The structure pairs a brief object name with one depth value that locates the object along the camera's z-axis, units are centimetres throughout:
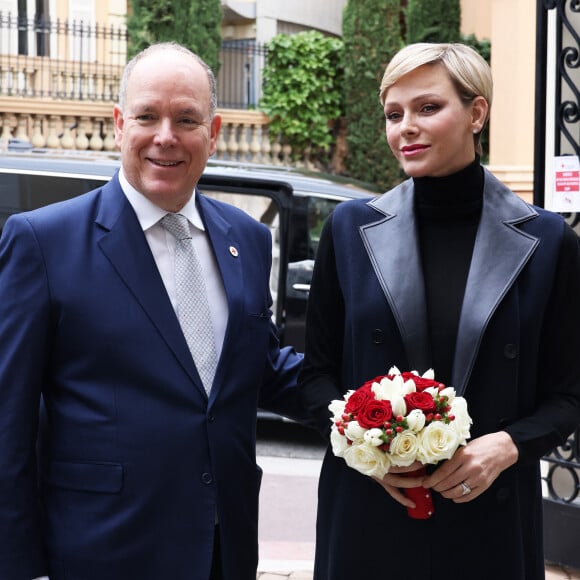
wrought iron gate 546
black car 773
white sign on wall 546
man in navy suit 262
